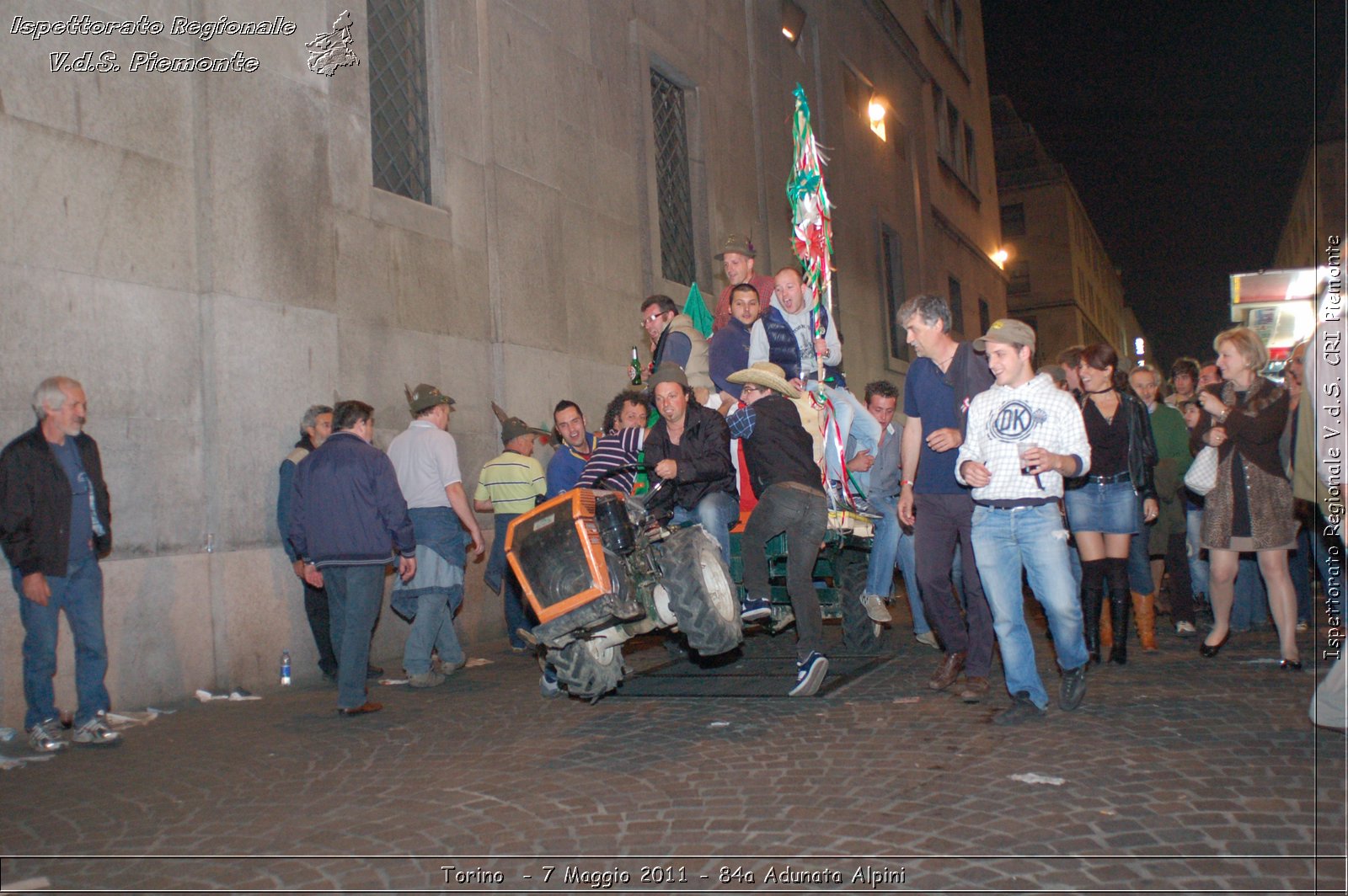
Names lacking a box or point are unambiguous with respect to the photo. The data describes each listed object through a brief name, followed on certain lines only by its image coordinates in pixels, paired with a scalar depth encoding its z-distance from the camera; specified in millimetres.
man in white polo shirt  8383
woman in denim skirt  7375
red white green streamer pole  9797
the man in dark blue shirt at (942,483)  6383
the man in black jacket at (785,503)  6520
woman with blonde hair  6828
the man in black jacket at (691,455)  6641
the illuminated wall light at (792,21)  20141
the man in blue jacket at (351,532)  7125
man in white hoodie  5766
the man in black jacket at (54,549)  6207
